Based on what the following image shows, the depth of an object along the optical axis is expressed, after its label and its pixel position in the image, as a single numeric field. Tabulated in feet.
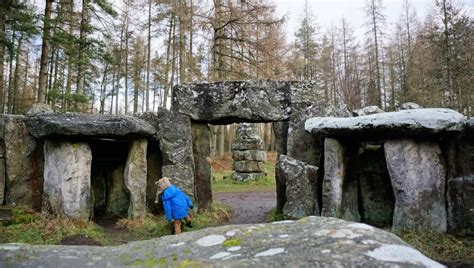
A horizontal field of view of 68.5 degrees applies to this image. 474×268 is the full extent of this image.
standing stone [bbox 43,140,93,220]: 20.95
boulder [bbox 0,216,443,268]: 3.97
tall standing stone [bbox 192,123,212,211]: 25.26
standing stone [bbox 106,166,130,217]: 26.53
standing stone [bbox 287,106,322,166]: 21.94
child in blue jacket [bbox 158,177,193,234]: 19.45
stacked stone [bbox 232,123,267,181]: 47.01
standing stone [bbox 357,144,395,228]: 20.40
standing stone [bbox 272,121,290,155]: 23.76
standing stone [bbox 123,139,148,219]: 23.07
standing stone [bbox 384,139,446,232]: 16.87
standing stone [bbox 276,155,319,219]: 20.61
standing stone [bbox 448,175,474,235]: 16.38
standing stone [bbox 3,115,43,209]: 22.59
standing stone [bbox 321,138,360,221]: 19.39
